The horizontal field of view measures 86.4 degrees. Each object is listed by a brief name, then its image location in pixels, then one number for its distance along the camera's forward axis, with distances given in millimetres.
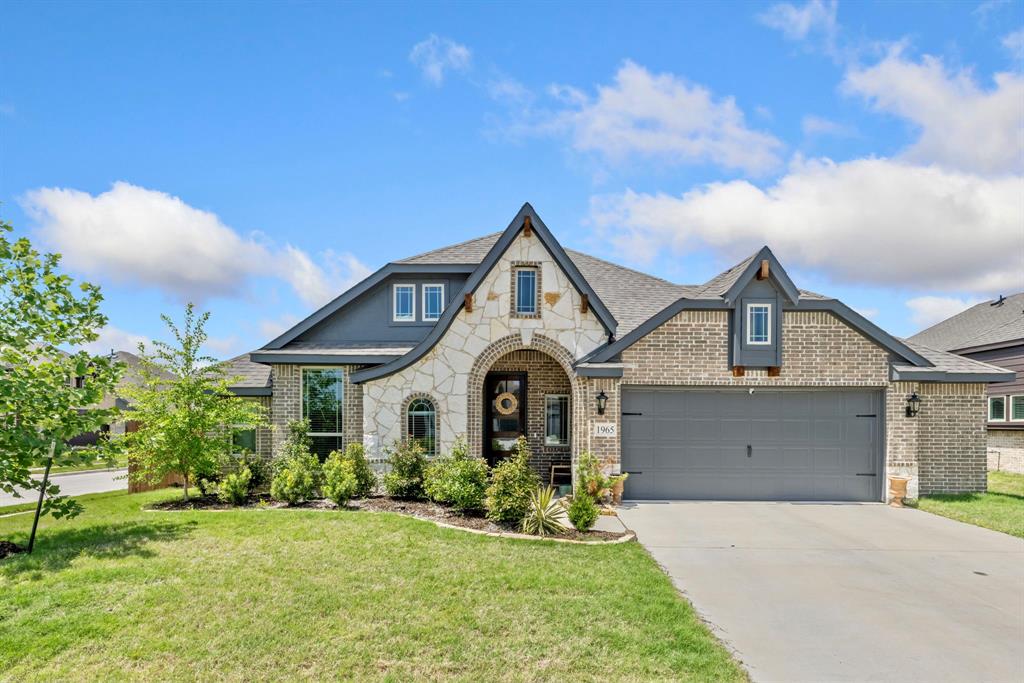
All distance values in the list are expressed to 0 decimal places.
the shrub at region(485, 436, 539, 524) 9047
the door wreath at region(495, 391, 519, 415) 14453
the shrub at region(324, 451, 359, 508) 10586
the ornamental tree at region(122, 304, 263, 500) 10727
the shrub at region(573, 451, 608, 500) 11320
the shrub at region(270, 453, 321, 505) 10930
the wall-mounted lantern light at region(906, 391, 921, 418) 12008
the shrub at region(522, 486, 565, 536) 8703
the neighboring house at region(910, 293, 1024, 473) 20625
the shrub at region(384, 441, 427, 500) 11367
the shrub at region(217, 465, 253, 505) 11062
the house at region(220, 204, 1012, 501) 12078
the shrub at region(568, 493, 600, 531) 8734
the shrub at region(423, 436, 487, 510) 9984
